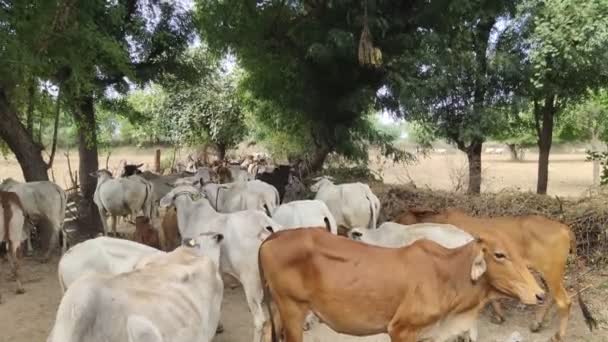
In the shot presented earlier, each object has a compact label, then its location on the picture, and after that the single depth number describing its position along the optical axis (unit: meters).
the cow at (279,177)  13.31
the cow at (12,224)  7.88
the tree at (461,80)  12.20
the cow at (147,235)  8.60
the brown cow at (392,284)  4.61
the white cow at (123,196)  10.87
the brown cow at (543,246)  6.23
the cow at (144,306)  2.91
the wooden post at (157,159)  23.54
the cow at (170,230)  8.32
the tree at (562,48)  10.73
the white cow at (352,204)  8.74
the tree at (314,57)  13.10
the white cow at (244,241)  5.89
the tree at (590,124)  19.25
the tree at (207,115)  25.83
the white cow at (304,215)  7.29
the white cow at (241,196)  8.64
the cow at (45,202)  9.60
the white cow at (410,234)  6.10
